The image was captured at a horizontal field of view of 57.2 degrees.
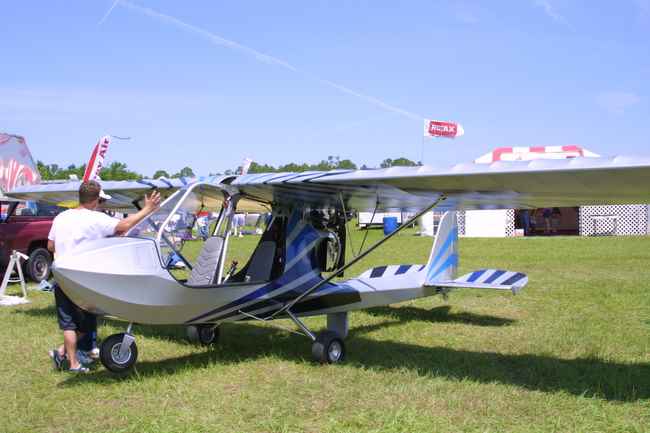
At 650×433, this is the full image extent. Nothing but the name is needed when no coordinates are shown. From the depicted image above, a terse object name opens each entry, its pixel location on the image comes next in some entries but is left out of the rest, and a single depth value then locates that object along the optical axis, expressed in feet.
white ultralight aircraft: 16.06
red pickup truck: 41.77
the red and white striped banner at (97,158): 32.96
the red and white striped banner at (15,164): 49.90
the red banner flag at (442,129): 113.70
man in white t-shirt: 17.84
